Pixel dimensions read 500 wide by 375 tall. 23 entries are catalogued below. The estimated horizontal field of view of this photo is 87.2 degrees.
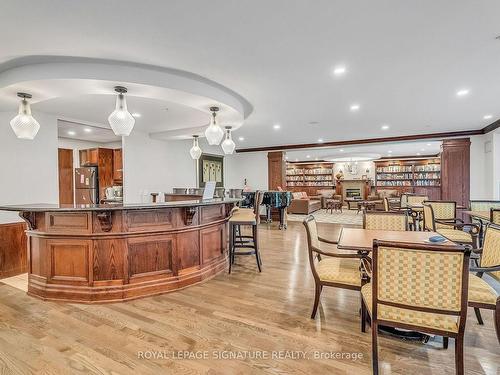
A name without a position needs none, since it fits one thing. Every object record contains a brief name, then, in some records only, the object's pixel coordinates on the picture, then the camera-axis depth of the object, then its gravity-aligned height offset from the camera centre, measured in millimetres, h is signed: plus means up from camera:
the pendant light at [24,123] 3031 +750
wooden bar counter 2857 -723
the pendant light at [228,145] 4902 +770
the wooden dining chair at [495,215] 3480 -414
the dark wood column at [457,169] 7203 +429
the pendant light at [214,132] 3938 +812
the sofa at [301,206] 10742 -848
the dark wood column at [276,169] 9781 +623
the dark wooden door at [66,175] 6676 +299
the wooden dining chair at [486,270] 1797 -668
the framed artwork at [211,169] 8352 +591
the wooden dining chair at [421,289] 1479 -615
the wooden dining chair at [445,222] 3590 -620
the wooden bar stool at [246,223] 3789 -532
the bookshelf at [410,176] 12672 +462
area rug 8834 -1192
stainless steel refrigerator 6500 +23
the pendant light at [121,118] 3036 +797
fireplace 13820 -410
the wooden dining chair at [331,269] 2275 -781
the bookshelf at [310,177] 14891 +508
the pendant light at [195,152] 5953 +780
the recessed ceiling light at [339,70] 3065 +1381
